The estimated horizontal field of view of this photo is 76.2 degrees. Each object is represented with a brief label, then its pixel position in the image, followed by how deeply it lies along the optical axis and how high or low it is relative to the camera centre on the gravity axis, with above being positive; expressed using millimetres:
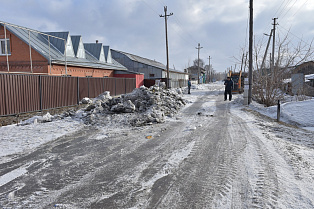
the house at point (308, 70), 35156 +3741
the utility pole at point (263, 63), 14559 +2031
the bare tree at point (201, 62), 109225 +16135
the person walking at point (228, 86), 15217 +387
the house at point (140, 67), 35969 +4381
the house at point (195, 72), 75950 +7729
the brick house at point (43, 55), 16141 +3150
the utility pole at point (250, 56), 13578 +2407
